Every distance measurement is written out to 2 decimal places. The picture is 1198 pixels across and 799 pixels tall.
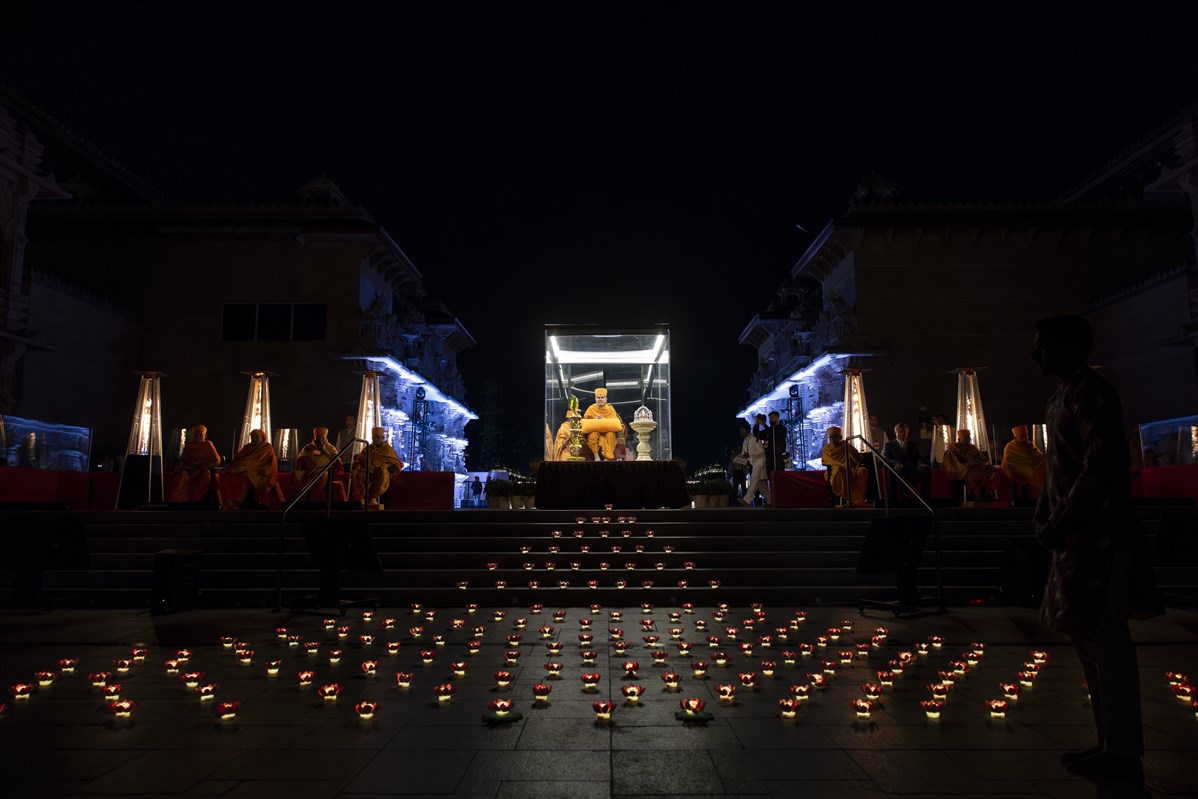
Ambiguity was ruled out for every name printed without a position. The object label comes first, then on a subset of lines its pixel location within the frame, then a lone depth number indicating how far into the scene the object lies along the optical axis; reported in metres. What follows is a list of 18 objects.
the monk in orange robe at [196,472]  15.29
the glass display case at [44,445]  15.63
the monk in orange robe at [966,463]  15.33
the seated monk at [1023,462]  14.04
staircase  10.03
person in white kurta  18.97
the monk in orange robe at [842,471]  15.30
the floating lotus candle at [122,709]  4.76
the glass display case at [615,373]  19.11
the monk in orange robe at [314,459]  15.06
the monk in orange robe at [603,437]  17.56
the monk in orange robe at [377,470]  15.40
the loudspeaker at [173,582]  9.27
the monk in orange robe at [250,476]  14.76
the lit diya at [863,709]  4.70
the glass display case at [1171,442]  15.90
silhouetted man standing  3.63
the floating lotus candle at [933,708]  4.72
